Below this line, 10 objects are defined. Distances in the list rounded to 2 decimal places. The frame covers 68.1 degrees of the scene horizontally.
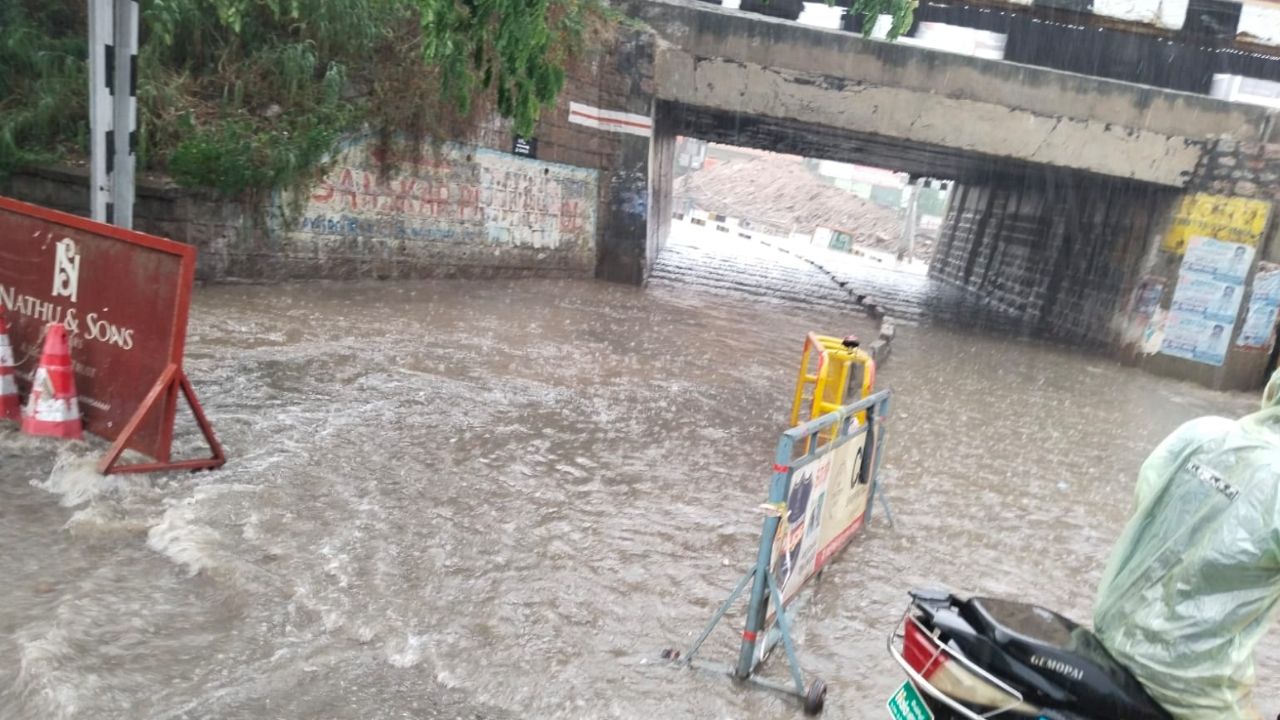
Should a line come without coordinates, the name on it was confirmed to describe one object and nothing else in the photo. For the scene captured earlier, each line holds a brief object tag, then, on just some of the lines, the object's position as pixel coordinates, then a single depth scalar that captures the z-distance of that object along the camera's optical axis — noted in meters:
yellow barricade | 6.83
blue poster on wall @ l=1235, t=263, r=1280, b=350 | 14.82
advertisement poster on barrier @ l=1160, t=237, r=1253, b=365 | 14.98
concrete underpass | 15.34
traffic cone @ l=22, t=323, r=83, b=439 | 5.43
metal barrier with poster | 3.89
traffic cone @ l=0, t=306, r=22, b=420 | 5.70
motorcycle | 2.71
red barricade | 5.22
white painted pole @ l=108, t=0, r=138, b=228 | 6.18
